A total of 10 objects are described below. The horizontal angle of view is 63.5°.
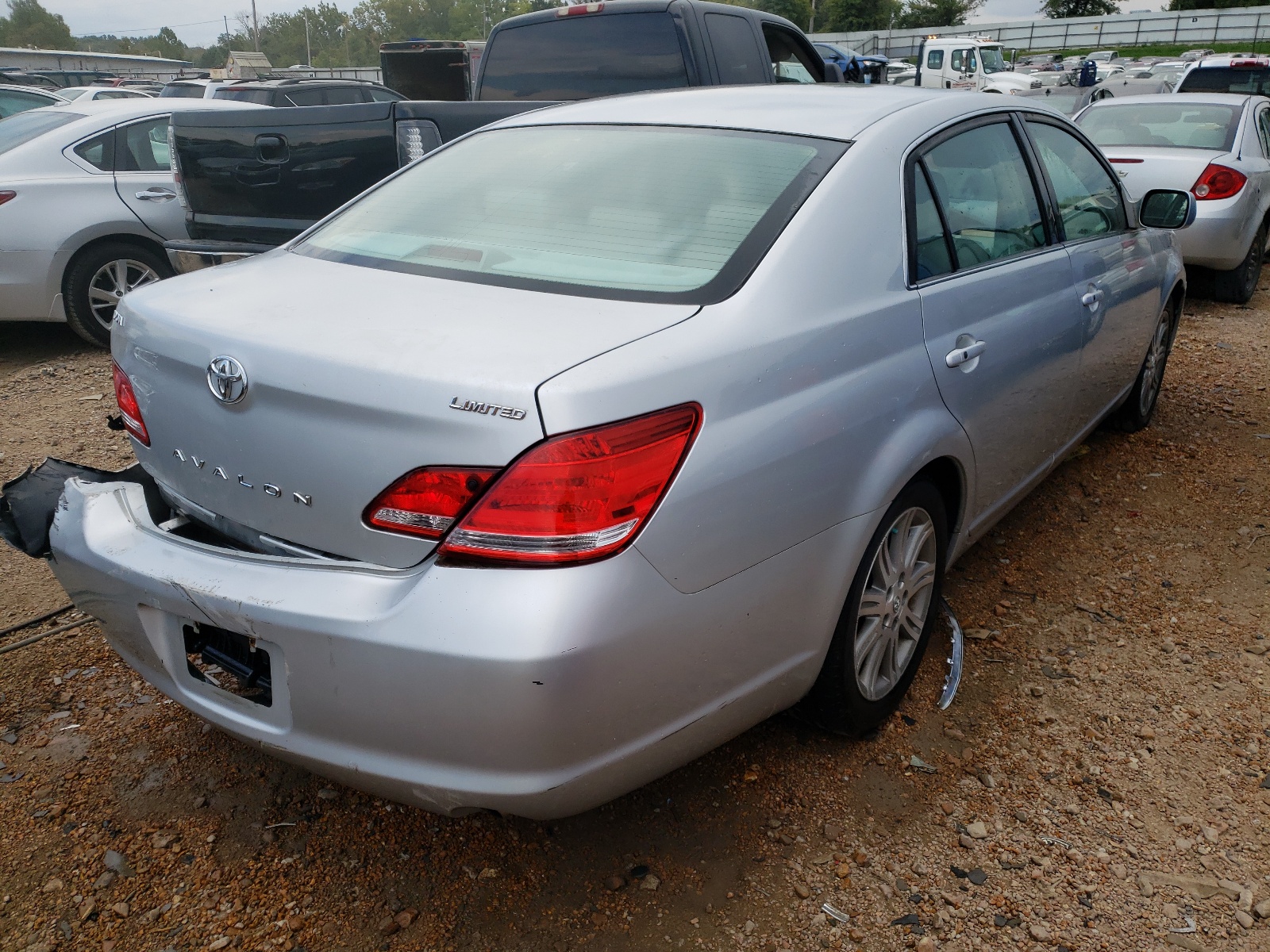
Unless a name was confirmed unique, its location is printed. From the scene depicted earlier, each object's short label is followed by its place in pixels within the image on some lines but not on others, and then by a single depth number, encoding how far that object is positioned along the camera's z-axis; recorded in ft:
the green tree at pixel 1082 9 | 213.87
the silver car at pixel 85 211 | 19.90
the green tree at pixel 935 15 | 217.15
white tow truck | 79.46
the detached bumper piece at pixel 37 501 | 7.90
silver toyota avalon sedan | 5.63
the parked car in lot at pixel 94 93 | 52.51
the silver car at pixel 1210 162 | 23.81
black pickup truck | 15.87
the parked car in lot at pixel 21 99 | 37.86
